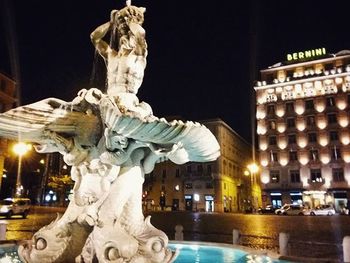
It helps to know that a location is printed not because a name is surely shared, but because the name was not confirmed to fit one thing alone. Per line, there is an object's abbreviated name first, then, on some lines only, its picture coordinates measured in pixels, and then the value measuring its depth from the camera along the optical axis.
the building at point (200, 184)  55.97
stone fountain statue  4.96
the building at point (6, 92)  45.03
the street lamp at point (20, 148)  15.13
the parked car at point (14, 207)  24.72
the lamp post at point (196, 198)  56.63
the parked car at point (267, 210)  44.49
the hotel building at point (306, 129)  49.41
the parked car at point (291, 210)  40.00
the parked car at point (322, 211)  39.19
